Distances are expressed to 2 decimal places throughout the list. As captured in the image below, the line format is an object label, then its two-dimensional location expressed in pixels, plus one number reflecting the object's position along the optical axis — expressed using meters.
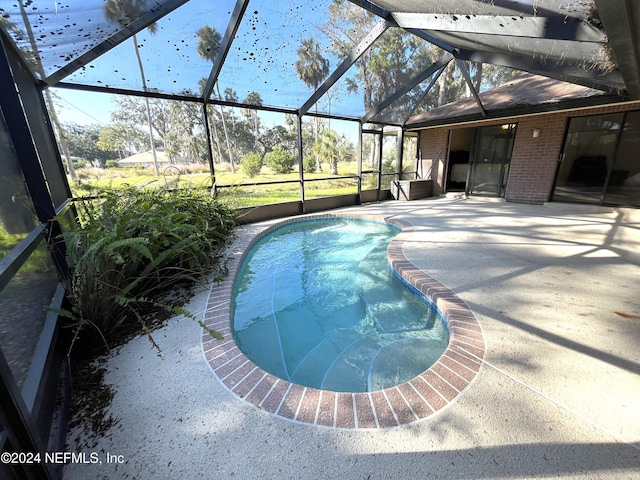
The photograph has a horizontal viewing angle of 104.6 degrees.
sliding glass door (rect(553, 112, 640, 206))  5.77
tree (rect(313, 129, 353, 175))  15.80
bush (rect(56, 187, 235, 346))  1.96
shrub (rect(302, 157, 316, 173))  16.16
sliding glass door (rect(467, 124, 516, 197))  7.62
